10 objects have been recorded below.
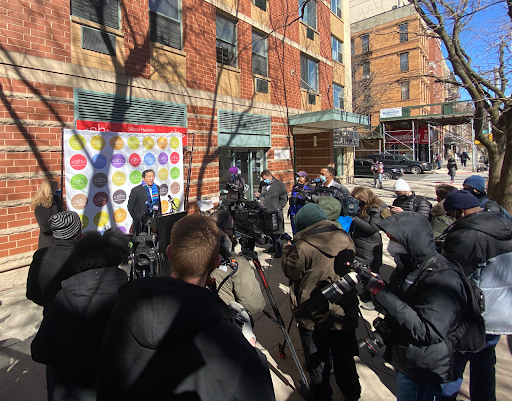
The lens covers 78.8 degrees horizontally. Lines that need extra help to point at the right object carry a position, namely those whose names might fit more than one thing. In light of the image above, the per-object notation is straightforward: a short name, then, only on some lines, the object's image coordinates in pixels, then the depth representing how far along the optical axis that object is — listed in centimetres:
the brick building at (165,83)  530
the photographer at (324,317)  256
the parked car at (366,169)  2439
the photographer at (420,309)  181
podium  357
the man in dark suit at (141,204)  555
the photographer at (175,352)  106
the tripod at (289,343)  275
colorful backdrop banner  523
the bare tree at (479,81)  727
